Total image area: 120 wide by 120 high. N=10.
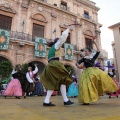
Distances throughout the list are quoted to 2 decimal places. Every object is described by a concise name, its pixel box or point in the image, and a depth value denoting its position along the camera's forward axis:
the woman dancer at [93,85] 3.11
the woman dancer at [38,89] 8.90
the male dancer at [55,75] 2.97
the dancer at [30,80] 6.84
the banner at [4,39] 10.79
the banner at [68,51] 13.66
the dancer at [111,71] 6.79
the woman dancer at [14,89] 5.92
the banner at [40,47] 12.28
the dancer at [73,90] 7.63
